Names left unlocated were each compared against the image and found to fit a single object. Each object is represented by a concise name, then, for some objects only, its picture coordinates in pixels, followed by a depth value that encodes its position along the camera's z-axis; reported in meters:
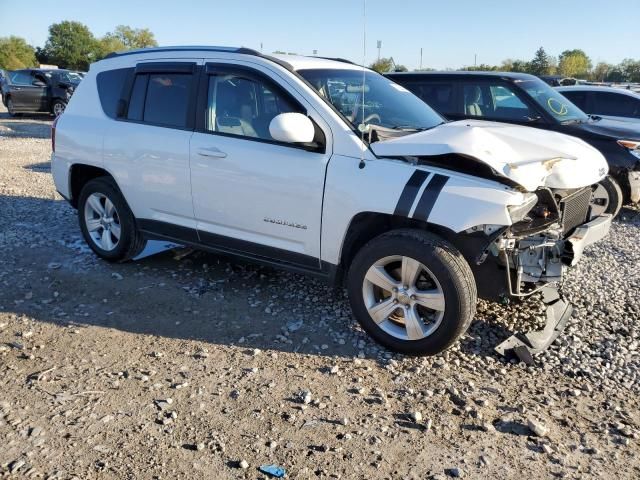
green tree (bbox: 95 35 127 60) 75.94
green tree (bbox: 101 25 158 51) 85.88
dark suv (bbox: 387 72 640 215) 7.08
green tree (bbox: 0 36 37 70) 64.06
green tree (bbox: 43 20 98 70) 72.06
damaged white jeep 3.44
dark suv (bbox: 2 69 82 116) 18.67
